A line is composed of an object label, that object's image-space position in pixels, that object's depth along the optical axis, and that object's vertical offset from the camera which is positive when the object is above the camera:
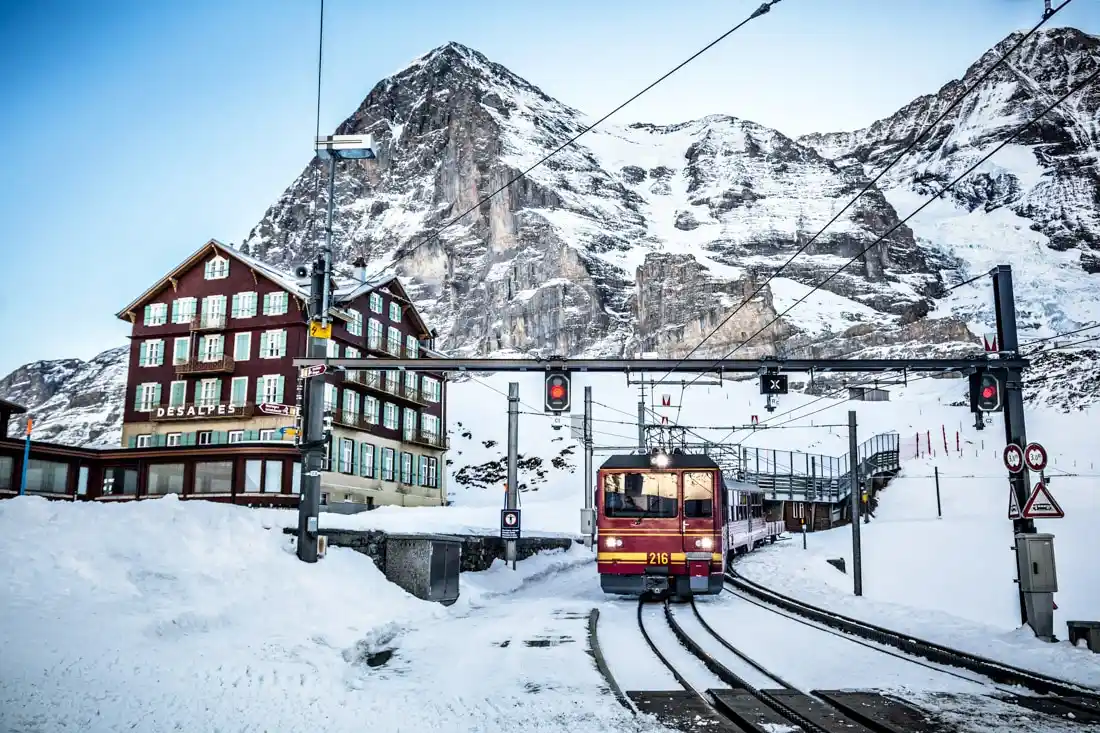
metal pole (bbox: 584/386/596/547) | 38.78 +1.62
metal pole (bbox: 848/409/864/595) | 26.86 -0.35
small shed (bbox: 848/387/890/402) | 106.00 +12.35
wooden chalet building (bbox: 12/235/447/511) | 45.50 +5.99
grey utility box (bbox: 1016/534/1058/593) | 15.74 -1.14
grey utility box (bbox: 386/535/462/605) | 18.98 -1.49
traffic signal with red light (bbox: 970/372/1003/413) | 18.11 +2.19
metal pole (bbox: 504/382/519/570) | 27.81 +1.18
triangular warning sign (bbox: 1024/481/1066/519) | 15.70 -0.07
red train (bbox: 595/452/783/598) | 21.20 -0.66
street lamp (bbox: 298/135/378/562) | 18.02 +2.32
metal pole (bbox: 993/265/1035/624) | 16.98 +2.37
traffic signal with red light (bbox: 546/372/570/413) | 19.94 +2.33
